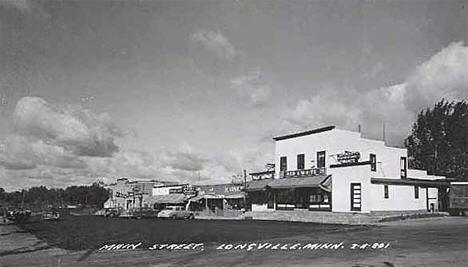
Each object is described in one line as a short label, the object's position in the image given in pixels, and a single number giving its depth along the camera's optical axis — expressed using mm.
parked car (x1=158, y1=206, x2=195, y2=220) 47406
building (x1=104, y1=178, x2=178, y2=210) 93375
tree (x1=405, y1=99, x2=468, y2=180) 57000
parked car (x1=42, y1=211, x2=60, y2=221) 46938
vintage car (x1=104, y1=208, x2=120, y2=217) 61197
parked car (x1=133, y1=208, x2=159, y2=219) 52103
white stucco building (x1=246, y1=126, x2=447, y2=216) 36156
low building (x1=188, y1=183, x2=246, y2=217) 54344
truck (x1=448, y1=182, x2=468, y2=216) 37094
